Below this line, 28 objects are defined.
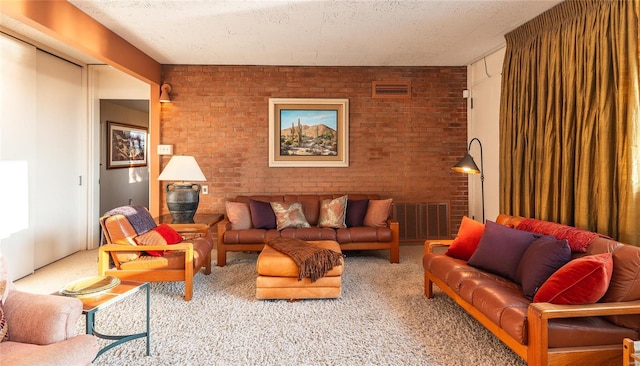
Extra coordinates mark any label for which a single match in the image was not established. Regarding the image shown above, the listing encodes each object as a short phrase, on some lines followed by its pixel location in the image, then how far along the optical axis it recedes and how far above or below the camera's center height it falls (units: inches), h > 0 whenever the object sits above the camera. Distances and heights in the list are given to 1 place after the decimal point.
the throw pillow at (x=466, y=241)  122.8 -21.1
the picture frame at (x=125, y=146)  242.5 +28.6
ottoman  125.0 -35.9
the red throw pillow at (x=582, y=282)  75.3 -22.0
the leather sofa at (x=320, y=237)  170.7 -26.6
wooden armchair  123.0 -26.9
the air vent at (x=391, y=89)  210.8 +56.2
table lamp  169.6 -3.4
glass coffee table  77.2 -26.5
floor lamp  149.8 +7.0
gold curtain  101.3 +21.4
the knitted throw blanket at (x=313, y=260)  122.9 -27.4
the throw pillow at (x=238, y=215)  179.8 -16.7
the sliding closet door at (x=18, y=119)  143.9 +27.6
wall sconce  199.5 +51.4
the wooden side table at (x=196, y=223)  160.6 -19.5
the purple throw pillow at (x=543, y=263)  89.4 -21.1
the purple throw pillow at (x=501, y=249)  103.7 -20.9
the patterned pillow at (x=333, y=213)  183.6 -16.2
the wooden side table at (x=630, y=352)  67.6 -33.1
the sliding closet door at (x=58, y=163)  167.0 +10.6
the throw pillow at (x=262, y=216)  180.7 -17.2
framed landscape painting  208.5 +30.2
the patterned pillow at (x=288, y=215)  180.1 -16.8
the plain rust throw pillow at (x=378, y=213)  184.2 -16.3
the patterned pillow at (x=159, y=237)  129.3 -20.9
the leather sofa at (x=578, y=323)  73.8 -31.2
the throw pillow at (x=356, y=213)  187.5 -16.5
